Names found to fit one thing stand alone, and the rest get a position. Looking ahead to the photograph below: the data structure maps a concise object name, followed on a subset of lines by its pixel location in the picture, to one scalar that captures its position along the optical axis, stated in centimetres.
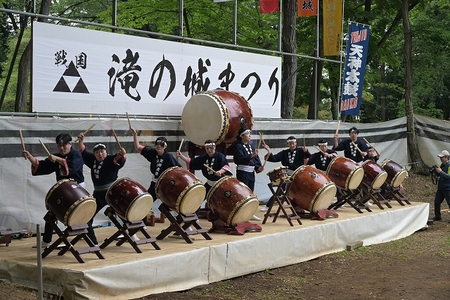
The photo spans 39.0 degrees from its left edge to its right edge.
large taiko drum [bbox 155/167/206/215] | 772
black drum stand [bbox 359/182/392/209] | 1139
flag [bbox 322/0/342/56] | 1354
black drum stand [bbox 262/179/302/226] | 952
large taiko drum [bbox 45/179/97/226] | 657
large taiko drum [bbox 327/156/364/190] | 1084
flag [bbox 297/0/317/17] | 1333
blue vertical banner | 1380
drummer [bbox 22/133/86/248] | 711
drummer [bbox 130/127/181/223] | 845
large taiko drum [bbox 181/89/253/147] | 980
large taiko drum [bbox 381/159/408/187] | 1220
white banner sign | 850
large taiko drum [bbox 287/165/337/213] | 988
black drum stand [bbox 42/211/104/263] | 655
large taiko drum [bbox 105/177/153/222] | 709
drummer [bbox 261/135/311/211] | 1112
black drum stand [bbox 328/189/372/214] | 1109
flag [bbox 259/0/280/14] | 1246
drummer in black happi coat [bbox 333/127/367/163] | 1206
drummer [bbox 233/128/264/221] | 966
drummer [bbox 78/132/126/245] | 756
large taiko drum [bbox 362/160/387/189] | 1152
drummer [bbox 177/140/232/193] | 875
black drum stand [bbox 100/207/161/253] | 710
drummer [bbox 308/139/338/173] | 1121
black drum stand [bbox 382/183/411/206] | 1234
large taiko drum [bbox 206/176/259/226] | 825
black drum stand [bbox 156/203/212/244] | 777
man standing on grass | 1231
